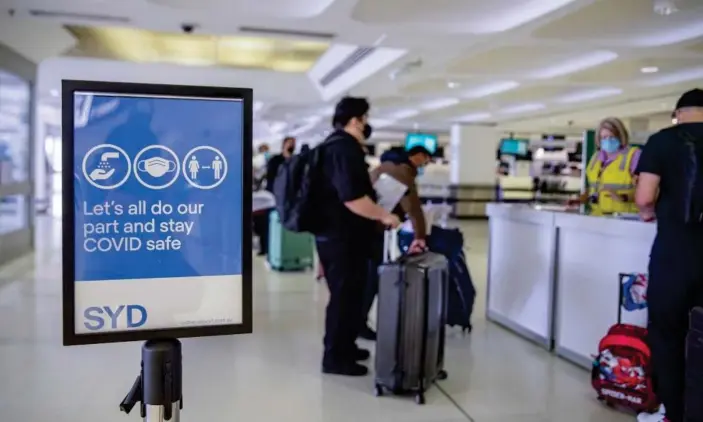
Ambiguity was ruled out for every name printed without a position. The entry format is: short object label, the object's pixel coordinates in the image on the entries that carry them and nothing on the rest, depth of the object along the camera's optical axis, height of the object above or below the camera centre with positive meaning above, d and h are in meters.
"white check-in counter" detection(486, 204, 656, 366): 3.80 -0.64
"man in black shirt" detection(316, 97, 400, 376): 3.51 -0.30
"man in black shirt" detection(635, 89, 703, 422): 2.72 -0.31
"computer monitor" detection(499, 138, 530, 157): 19.91 +0.87
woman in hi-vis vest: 4.67 +0.04
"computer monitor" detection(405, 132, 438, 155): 19.03 +0.98
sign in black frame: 1.43 -0.09
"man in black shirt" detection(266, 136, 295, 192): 7.40 +0.14
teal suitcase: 7.73 -0.97
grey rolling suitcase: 3.34 -0.80
